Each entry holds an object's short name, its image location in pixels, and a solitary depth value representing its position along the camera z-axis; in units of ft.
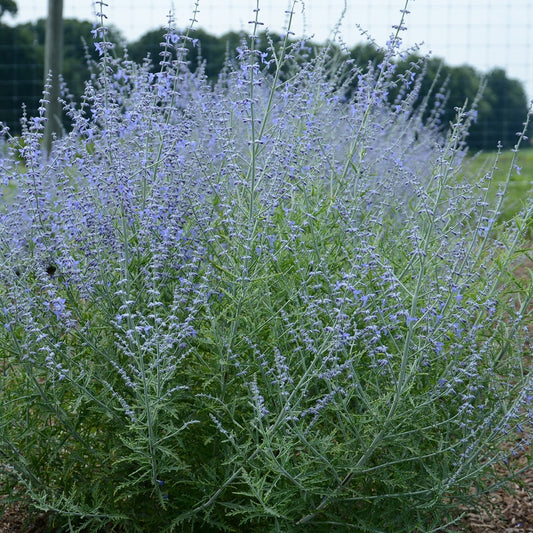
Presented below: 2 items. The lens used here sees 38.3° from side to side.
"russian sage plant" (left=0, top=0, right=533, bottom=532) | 8.49
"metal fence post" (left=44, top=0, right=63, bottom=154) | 23.58
